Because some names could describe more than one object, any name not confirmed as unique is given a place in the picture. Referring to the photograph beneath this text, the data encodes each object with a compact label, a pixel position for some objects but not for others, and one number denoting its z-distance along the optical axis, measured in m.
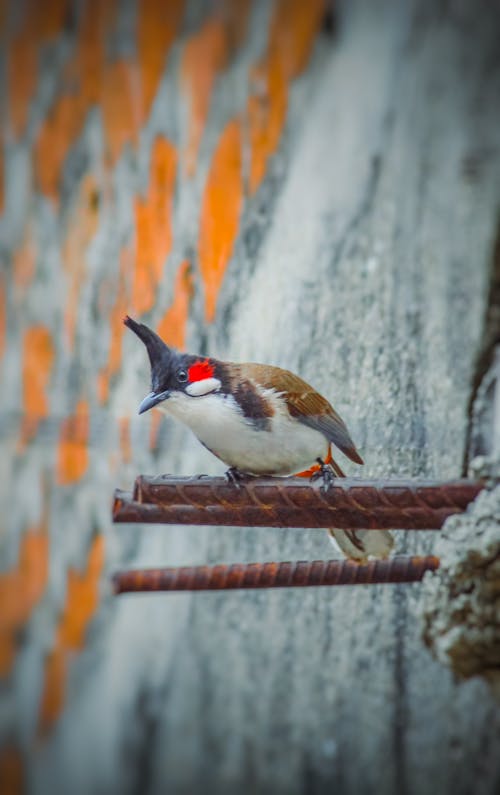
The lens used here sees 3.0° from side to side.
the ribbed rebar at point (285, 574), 5.74
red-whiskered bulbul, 5.74
